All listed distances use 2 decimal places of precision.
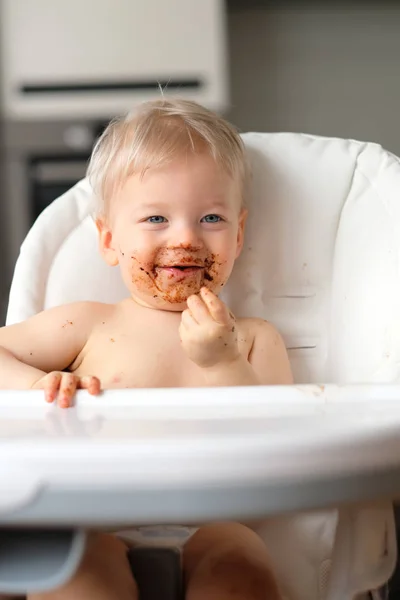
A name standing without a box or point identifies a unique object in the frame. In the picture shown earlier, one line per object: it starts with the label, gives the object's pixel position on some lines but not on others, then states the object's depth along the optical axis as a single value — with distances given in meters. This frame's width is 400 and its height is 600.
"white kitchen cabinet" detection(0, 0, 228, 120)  1.86
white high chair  0.77
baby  1.02
